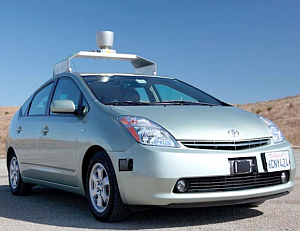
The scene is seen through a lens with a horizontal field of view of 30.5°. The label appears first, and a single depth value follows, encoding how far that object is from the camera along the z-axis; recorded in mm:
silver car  4844
